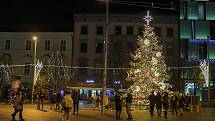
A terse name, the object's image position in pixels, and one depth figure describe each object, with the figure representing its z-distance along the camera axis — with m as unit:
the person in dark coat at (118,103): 17.84
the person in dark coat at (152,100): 19.71
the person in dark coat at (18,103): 14.17
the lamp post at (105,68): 18.07
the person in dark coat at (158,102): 19.40
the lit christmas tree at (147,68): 25.41
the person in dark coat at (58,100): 21.42
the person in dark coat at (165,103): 18.71
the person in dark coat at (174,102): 21.20
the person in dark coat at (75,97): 18.54
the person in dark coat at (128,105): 17.08
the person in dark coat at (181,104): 20.91
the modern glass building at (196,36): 43.11
